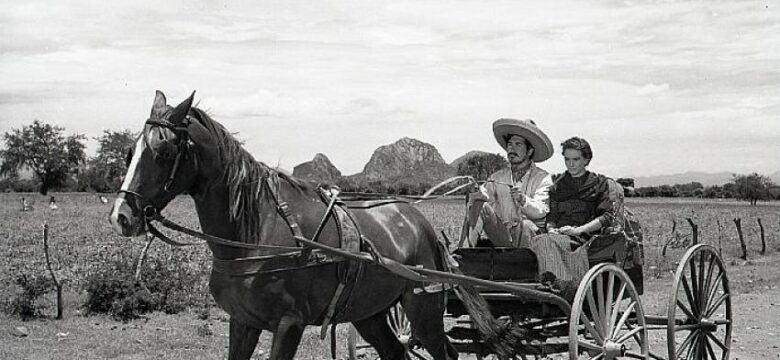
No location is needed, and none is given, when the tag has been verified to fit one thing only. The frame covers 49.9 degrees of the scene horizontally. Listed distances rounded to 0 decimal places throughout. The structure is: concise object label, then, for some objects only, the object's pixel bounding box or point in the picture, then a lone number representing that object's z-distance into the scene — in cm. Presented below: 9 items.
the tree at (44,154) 9138
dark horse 500
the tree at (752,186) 8626
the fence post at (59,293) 1082
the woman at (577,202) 738
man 705
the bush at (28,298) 1079
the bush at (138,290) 1124
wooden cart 670
